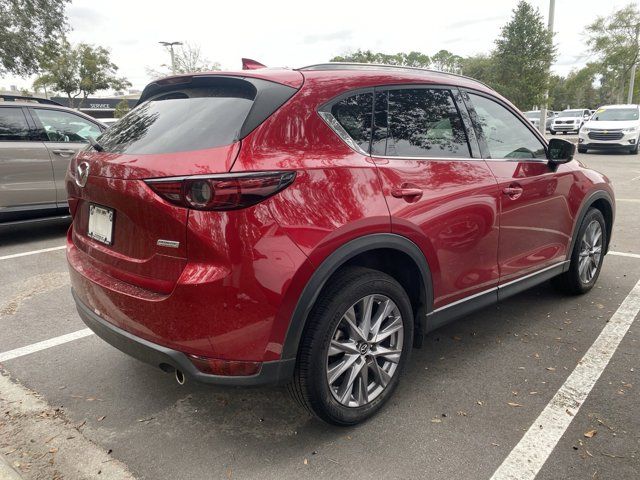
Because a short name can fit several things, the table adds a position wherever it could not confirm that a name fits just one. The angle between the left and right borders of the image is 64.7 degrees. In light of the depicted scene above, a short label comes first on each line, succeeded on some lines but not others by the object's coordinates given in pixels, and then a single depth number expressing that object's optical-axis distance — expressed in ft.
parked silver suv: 19.72
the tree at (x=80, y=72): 116.78
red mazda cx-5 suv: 6.77
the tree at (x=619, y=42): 118.21
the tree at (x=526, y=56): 80.48
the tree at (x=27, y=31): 57.01
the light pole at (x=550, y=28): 59.57
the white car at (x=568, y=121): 99.25
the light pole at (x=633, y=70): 118.21
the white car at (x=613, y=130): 57.77
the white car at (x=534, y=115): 95.69
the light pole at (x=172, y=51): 125.79
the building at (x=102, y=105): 197.02
